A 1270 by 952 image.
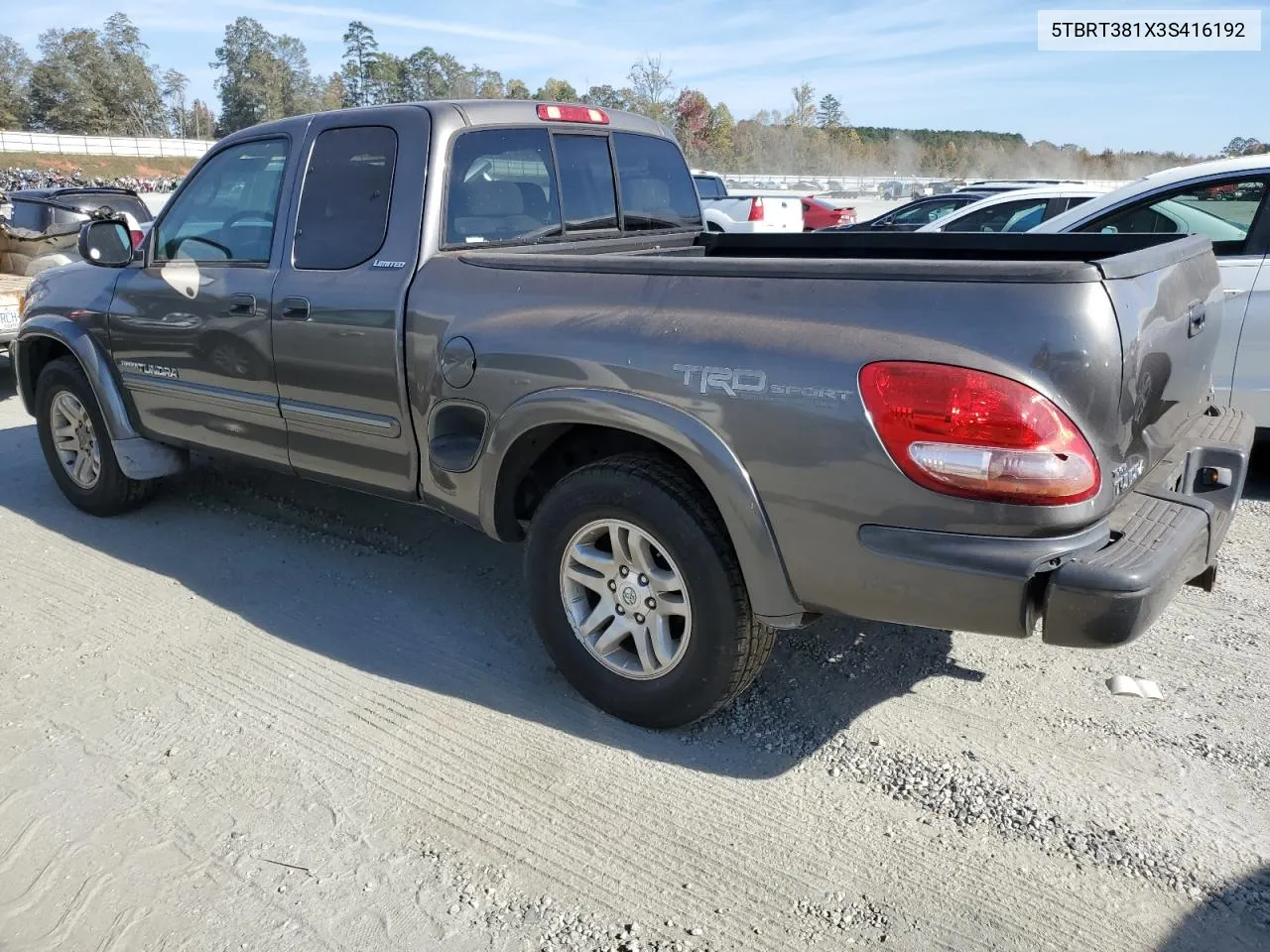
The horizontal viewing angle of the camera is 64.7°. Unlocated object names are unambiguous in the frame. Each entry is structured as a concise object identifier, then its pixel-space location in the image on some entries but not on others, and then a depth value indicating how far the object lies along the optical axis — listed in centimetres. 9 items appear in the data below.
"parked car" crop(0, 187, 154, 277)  1096
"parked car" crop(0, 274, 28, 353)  838
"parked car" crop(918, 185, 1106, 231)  971
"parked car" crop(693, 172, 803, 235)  1767
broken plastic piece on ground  340
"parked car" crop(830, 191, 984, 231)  1378
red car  2172
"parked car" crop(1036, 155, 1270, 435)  521
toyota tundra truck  244
